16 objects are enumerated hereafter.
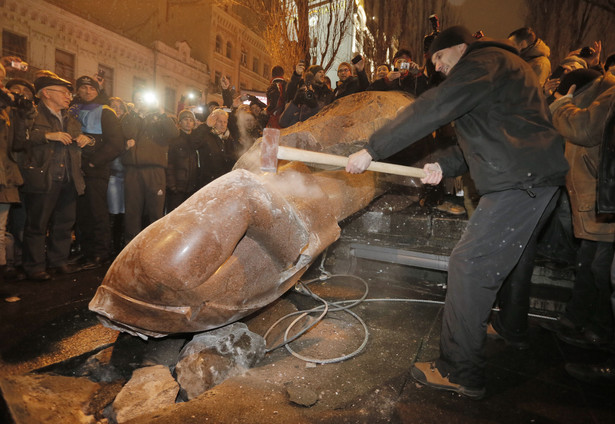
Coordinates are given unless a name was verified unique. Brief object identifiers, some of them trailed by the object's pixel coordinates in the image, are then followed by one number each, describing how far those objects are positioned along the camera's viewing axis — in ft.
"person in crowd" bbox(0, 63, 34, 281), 12.46
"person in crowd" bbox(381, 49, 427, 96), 15.88
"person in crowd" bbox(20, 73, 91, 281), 12.95
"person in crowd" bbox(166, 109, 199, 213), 18.13
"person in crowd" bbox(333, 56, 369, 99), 17.87
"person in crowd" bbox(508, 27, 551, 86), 13.66
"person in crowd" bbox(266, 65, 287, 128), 22.07
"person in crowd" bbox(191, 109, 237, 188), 18.61
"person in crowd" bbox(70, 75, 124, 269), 14.94
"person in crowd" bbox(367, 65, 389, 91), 16.01
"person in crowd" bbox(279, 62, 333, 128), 18.45
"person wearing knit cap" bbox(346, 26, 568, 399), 6.72
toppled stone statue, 6.38
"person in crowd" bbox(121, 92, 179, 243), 16.20
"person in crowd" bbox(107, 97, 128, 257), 16.70
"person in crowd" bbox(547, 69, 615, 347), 8.77
